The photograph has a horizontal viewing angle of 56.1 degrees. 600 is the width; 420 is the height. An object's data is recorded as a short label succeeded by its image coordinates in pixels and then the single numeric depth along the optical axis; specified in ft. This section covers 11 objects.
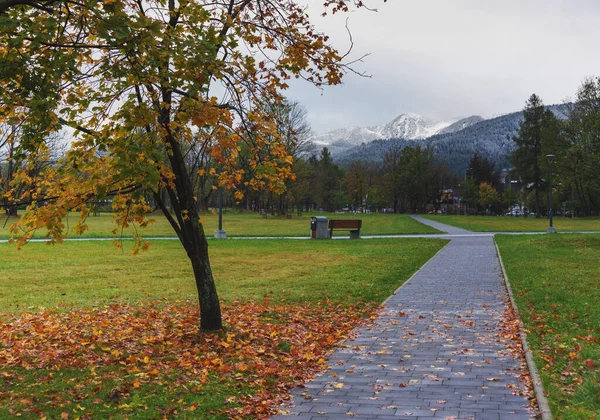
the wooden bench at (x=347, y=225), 93.09
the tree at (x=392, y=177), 331.57
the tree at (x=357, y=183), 336.70
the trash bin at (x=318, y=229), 92.89
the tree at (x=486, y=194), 332.39
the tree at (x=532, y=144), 253.65
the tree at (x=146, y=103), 16.06
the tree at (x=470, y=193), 335.67
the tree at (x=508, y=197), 348.79
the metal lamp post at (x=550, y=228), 107.76
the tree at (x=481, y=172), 359.66
